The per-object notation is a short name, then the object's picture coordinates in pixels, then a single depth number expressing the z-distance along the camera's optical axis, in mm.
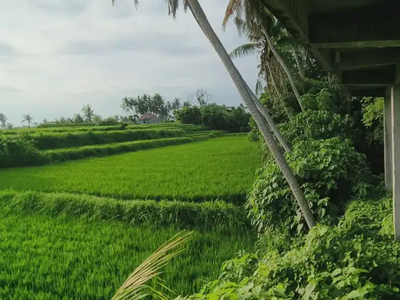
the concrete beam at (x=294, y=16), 1515
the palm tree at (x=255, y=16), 8070
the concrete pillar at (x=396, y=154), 2842
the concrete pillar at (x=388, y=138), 4871
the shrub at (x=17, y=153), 14430
